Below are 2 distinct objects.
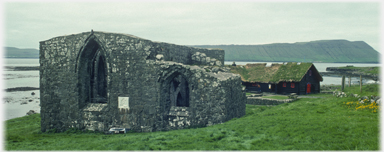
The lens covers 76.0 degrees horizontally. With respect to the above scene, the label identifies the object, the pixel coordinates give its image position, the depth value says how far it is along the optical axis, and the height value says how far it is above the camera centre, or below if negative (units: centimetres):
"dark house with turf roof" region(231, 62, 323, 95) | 3362 -20
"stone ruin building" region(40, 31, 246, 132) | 1381 -57
